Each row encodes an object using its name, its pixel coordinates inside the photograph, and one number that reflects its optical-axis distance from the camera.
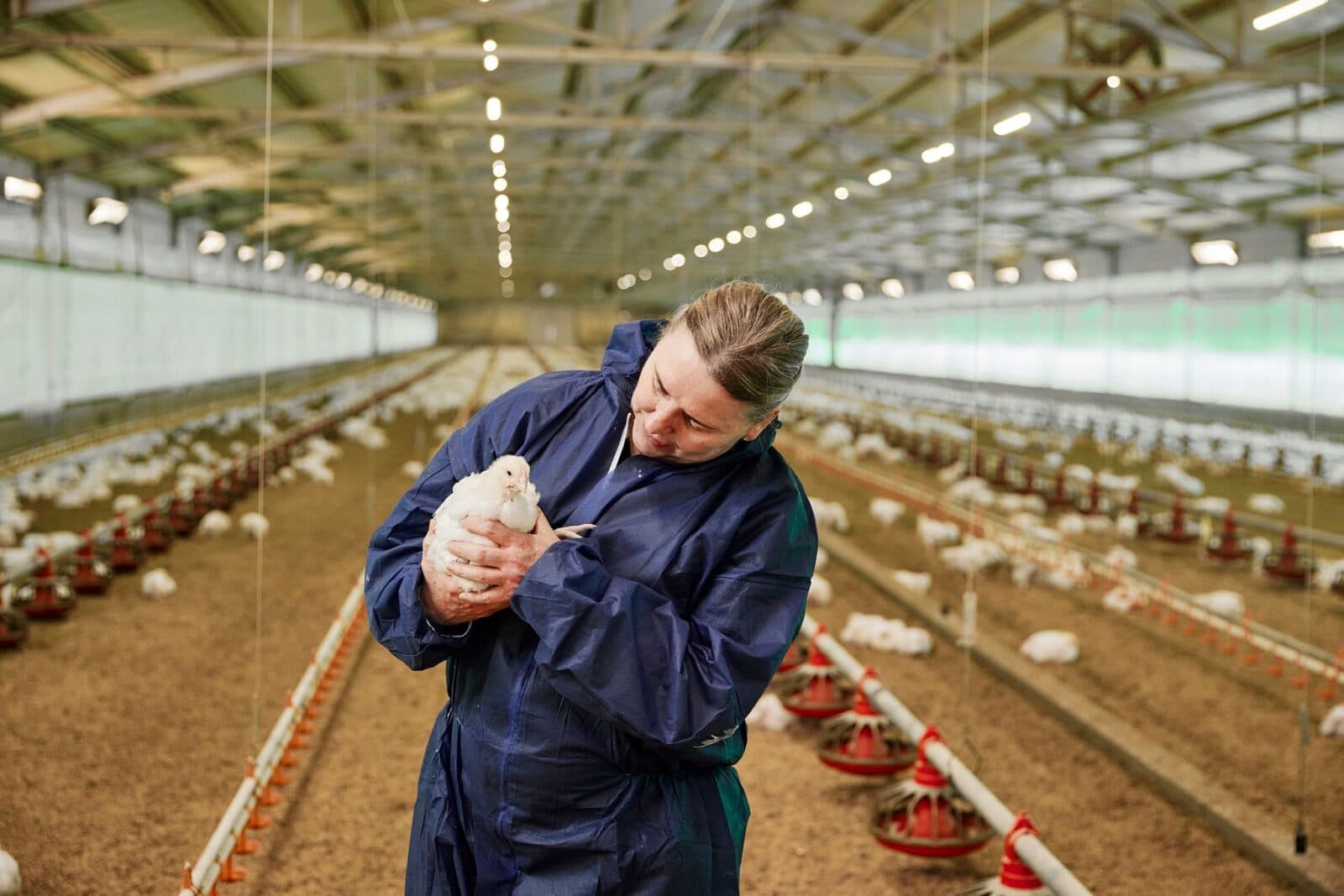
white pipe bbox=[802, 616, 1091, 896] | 2.51
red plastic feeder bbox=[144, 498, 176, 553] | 6.87
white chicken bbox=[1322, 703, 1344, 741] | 4.26
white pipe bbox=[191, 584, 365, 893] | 2.50
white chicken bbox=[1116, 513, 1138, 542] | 8.50
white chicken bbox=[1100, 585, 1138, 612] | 6.38
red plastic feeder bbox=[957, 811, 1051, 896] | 2.66
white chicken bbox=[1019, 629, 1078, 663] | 5.47
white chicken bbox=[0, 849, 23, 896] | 2.42
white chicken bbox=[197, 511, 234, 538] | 7.33
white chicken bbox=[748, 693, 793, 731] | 4.41
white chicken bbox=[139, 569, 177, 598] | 5.95
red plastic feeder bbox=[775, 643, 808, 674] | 5.17
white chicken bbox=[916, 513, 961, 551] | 7.90
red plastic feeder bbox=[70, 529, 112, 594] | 5.80
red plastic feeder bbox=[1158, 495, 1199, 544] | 8.29
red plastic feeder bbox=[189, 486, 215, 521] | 7.71
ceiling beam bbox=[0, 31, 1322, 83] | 6.86
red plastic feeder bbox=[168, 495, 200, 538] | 7.34
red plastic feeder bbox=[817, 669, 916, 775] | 3.93
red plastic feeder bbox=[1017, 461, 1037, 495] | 10.20
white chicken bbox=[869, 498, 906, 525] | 8.84
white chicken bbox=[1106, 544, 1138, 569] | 7.10
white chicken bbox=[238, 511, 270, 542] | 7.40
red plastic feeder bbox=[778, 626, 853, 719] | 4.51
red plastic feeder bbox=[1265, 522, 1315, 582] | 6.83
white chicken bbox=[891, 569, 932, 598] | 6.77
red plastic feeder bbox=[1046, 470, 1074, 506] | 9.86
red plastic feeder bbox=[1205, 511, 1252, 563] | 7.61
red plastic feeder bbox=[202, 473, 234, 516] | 8.15
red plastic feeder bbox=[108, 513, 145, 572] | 6.33
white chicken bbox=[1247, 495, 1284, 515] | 8.26
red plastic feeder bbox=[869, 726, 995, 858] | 3.24
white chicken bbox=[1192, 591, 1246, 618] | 5.95
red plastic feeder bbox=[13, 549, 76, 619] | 5.23
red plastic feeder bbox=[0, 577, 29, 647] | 4.73
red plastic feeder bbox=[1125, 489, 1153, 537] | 8.54
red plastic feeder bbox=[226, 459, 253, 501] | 8.48
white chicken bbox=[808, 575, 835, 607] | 6.23
